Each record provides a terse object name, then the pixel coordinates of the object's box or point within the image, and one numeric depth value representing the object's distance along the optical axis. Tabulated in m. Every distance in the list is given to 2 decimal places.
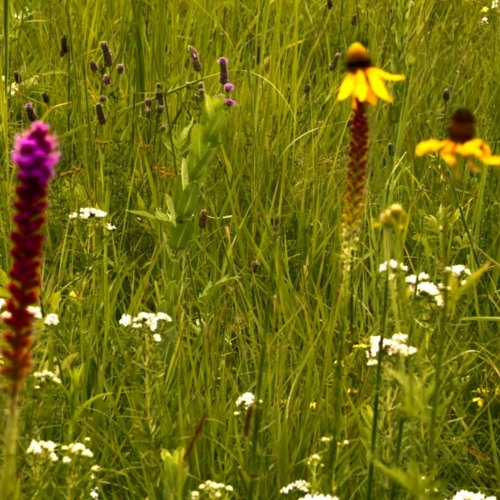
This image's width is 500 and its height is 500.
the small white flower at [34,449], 3.54
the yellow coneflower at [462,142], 3.10
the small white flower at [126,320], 4.24
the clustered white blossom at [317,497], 3.40
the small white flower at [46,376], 3.91
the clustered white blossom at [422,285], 4.11
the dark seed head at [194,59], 6.41
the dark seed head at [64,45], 6.71
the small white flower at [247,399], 4.05
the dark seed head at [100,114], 6.33
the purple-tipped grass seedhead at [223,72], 6.44
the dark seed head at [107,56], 6.64
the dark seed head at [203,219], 5.47
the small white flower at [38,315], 4.10
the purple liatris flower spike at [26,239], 2.09
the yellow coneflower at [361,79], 3.07
